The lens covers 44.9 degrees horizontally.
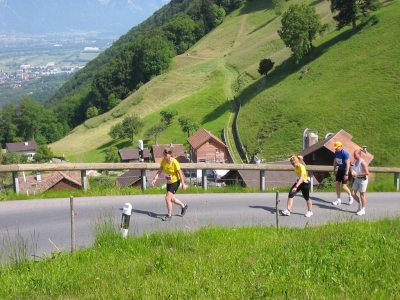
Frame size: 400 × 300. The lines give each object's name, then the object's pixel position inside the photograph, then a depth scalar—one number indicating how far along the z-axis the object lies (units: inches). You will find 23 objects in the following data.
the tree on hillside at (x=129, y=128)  3043.8
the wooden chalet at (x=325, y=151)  1556.3
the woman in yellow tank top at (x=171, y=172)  419.2
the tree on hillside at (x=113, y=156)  2679.6
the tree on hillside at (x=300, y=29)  2805.1
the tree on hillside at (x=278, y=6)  4449.3
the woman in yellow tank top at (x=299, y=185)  429.4
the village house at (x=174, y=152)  2385.7
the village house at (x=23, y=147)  3989.4
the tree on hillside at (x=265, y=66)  3102.9
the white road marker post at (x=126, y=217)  312.2
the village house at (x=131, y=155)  2633.1
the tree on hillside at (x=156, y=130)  2930.6
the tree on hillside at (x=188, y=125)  2812.7
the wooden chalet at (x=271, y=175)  1118.1
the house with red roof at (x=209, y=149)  2356.1
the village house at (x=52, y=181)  882.1
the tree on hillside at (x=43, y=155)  3093.0
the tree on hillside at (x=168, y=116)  3051.2
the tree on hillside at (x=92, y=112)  4730.6
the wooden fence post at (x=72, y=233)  286.2
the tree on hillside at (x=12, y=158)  2970.0
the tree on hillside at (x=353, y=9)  2824.8
